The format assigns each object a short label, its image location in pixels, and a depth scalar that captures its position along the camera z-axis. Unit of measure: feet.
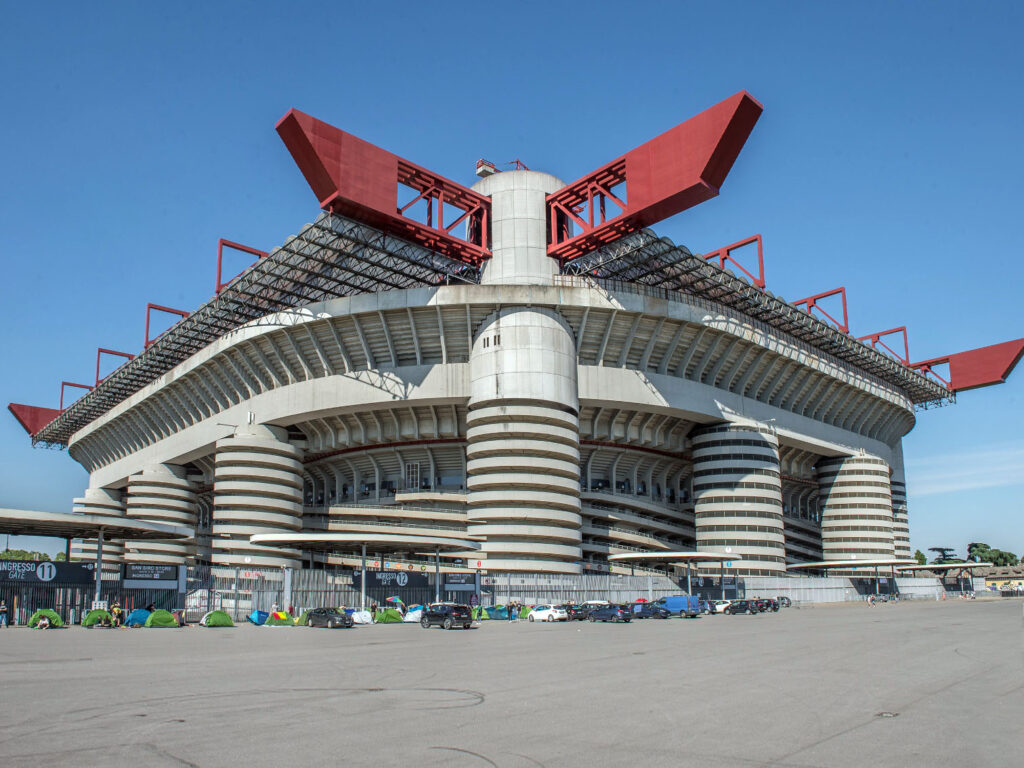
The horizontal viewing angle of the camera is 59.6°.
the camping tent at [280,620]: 150.50
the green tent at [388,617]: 155.74
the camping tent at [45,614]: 136.36
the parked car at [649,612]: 166.81
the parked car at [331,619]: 139.13
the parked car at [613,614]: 152.35
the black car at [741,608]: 189.47
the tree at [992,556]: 615.98
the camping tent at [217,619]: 146.61
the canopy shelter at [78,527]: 144.97
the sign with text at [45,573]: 139.95
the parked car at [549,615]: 163.53
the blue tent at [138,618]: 143.70
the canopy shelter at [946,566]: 320.50
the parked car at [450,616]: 136.56
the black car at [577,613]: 167.22
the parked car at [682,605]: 176.96
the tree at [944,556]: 416.87
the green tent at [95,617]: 139.13
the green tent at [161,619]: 143.95
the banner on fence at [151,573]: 152.87
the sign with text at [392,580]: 163.53
